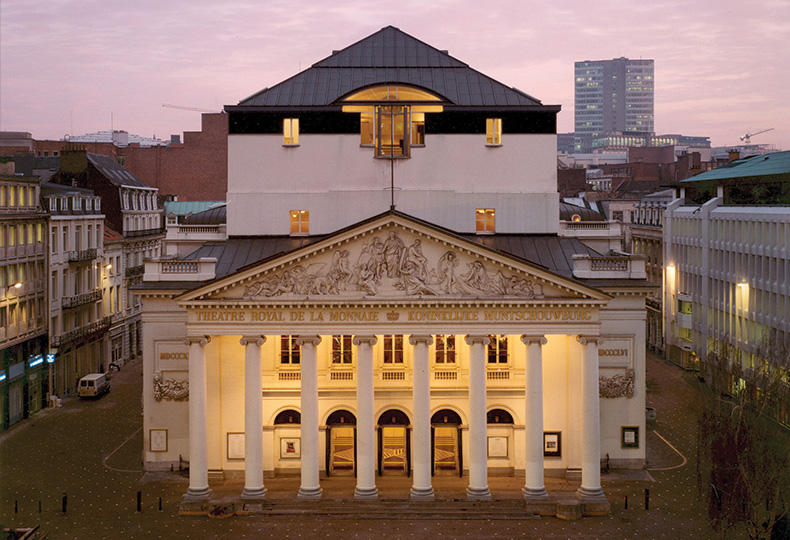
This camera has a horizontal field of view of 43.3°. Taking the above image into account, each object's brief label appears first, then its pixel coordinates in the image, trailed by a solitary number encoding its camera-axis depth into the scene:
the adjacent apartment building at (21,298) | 73.06
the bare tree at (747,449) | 44.66
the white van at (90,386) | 84.38
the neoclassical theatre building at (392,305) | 52.69
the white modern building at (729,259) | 73.81
